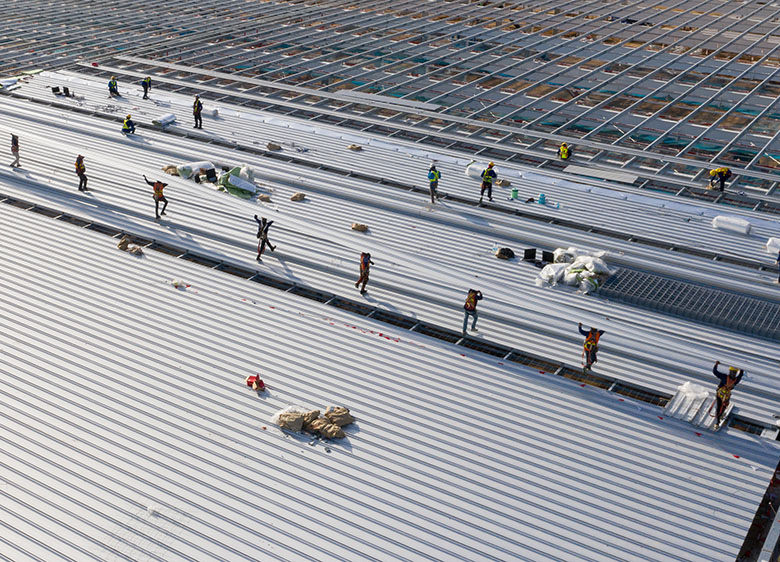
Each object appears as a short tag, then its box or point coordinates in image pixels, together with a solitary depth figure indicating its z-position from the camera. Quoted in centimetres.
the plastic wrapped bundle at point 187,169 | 2478
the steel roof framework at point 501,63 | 3138
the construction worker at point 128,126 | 2805
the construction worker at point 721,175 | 2642
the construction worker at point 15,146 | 2436
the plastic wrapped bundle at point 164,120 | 2961
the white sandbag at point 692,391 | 1570
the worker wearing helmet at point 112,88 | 3288
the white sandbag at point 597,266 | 2031
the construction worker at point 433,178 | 2388
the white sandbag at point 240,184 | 2405
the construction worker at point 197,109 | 2923
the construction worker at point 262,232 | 1991
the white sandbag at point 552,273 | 2027
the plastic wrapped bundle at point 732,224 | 2397
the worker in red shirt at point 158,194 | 2153
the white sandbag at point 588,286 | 1986
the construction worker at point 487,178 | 2445
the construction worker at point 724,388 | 1460
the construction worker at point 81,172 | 2295
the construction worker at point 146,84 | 3291
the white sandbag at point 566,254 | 2101
